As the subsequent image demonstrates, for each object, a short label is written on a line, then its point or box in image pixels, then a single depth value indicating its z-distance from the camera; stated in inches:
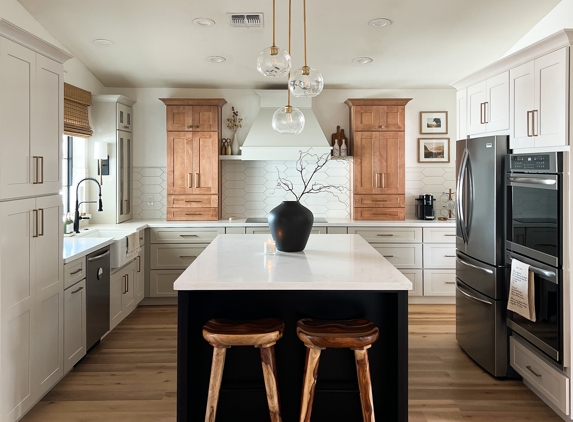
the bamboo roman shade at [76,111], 177.9
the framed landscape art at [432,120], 227.5
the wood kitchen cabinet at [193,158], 211.5
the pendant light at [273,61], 90.5
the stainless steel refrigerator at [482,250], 127.6
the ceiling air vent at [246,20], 154.7
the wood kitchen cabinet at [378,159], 214.2
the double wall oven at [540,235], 106.3
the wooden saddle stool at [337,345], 84.9
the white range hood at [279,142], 206.4
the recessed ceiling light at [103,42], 175.0
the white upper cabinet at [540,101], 104.1
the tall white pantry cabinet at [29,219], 98.0
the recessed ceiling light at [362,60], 189.9
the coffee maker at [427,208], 216.7
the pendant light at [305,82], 99.2
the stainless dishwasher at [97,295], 141.2
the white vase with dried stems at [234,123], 224.7
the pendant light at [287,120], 106.0
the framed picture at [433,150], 228.4
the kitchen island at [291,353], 96.2
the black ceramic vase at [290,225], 116.1
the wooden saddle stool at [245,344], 85.0
